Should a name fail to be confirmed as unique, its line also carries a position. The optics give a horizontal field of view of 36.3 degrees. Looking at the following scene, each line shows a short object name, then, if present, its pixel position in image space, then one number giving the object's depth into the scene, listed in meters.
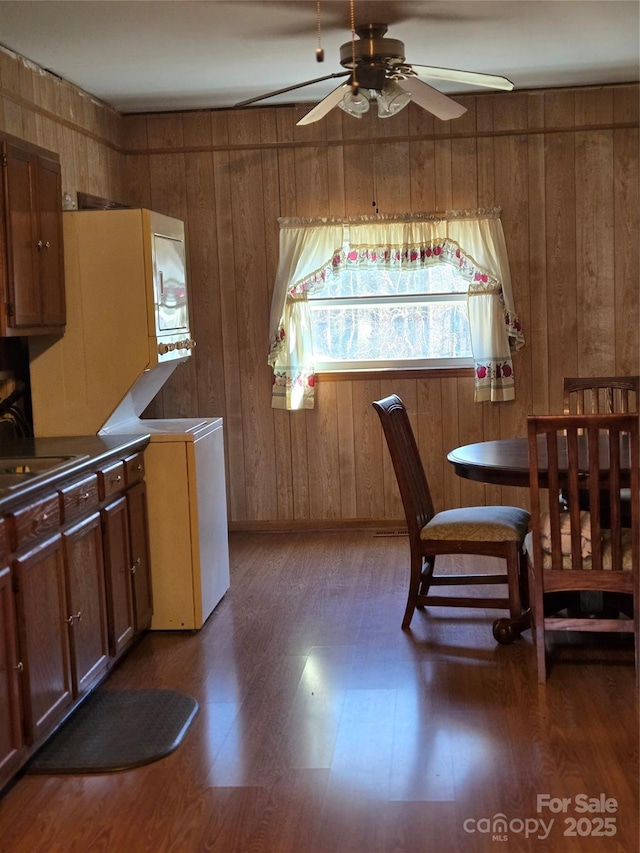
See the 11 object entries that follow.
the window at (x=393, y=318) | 5.84
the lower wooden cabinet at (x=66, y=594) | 2.79
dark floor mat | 2.99
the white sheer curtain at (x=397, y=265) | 5.68
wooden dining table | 3.61
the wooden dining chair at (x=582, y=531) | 3.25
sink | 3.09
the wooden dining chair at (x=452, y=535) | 3.87
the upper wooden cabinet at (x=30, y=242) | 3.69
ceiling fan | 3.80
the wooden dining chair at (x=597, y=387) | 4.63
